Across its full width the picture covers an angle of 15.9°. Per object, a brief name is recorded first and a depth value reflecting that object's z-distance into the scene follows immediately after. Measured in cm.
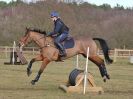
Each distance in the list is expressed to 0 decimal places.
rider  1739
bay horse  1766
